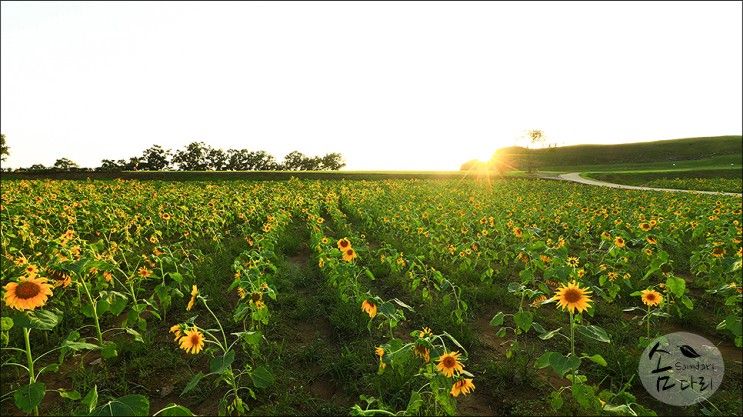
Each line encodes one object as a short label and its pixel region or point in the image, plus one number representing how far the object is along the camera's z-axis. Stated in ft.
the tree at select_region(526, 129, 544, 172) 358.23
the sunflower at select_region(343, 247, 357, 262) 17.06
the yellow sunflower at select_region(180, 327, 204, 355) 11.21
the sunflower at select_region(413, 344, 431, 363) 10.29
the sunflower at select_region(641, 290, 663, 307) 14.51
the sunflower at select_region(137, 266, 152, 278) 17.17
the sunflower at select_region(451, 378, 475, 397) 9.79
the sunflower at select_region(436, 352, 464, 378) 9.89
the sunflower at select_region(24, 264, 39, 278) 13.00
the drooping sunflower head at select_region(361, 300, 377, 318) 11.83
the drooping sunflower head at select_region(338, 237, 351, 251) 18.08
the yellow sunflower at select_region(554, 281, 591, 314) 11.72
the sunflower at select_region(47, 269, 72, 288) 13.32
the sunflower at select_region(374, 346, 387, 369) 10.70
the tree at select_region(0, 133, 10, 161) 264.31
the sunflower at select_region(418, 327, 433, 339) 10.69
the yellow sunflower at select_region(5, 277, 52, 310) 10.54
